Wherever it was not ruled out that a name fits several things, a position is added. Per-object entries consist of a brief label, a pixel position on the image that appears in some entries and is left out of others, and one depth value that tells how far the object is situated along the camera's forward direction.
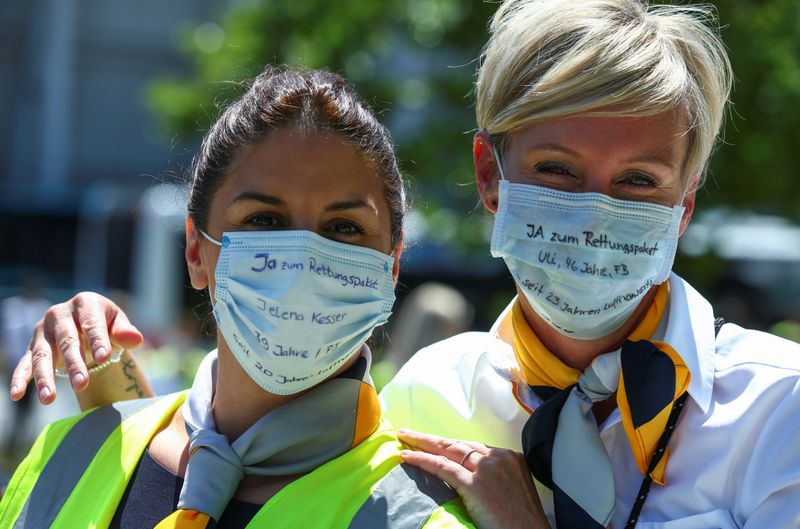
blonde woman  2.10
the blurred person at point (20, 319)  10.16
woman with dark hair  2.07
